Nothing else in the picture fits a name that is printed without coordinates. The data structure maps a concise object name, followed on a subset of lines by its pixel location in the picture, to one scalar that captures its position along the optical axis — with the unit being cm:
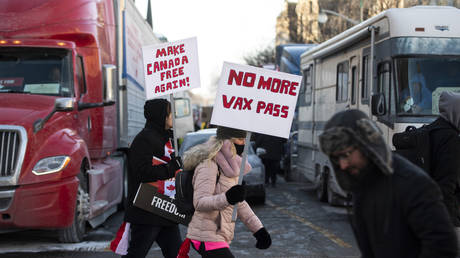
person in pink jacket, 441
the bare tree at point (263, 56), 6898
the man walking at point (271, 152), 1706
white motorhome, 953
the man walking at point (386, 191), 278
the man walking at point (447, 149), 547
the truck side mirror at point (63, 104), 881
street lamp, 3461
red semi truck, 821
